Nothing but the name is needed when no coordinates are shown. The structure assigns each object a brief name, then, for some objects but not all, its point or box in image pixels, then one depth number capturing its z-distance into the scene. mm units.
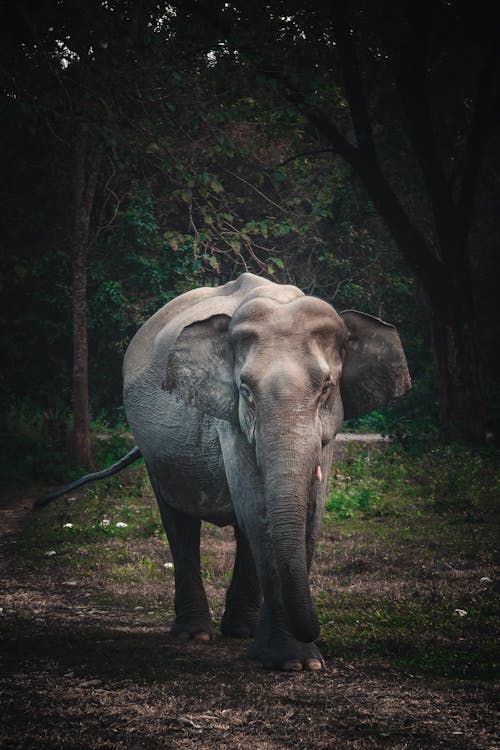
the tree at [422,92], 28891
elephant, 9891
